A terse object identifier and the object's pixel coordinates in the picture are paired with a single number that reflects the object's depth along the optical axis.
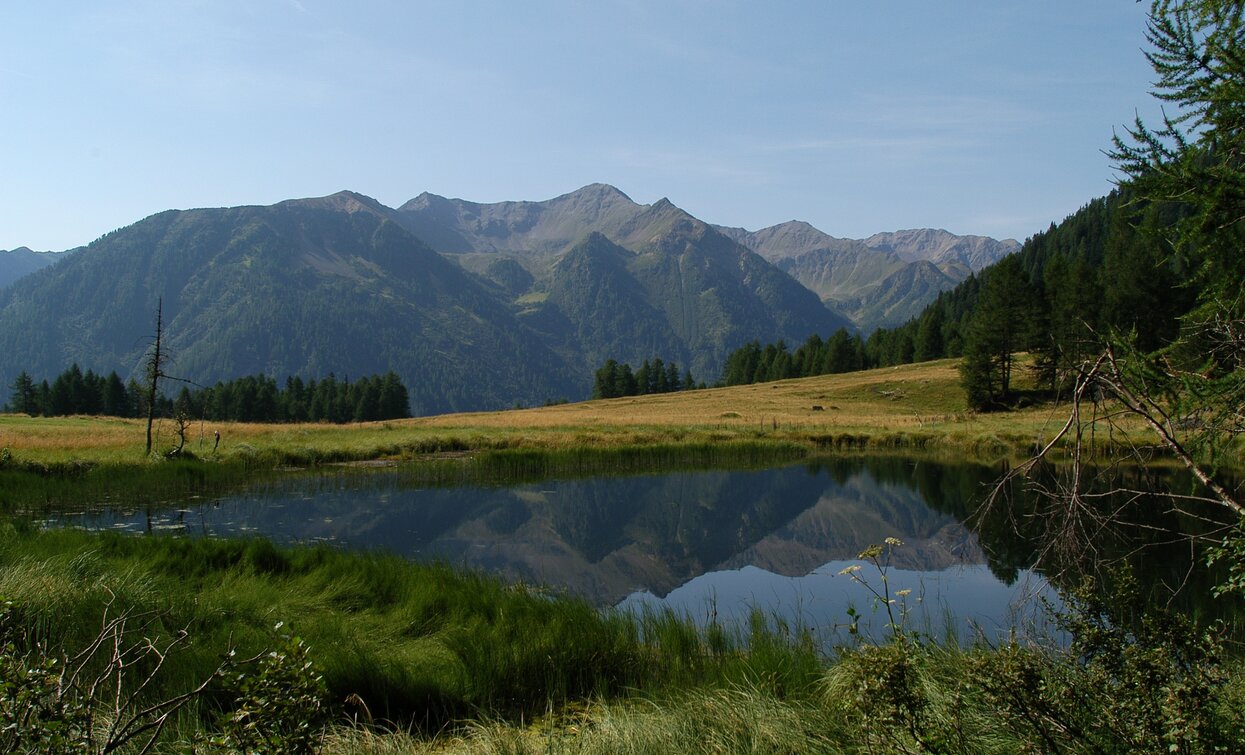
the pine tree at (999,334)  59.19
